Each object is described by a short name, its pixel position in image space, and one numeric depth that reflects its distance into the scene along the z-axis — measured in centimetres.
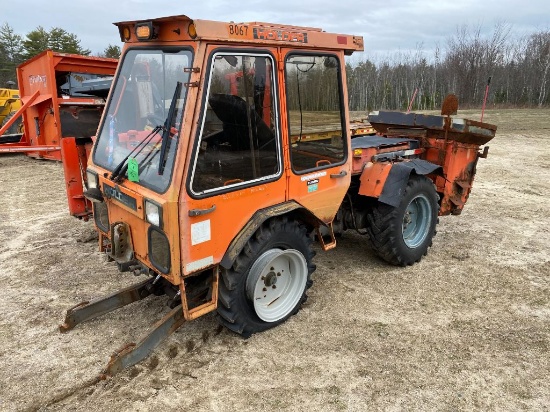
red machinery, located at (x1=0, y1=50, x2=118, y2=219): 870
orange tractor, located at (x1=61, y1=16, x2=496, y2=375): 270
